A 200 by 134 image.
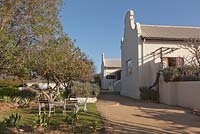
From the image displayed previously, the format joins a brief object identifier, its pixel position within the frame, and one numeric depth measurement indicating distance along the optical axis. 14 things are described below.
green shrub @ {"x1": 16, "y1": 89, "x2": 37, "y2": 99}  11.44
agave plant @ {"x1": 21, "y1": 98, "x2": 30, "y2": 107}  9.29
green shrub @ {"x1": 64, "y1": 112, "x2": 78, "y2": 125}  5.31
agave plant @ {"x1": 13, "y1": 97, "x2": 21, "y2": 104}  9.64
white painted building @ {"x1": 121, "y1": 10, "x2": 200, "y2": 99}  12.48
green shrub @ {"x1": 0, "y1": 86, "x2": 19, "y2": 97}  12.25
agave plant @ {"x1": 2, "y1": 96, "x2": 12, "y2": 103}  9.69
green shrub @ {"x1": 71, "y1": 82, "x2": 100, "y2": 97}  11.22
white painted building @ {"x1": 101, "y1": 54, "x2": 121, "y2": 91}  26.09
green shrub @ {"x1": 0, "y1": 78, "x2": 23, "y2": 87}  17.55
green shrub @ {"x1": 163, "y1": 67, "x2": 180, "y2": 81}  9.92
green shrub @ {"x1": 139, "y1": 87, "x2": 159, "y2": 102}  11.55
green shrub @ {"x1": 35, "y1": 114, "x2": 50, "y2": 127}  5.13
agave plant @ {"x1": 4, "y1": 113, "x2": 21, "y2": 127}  5.06
